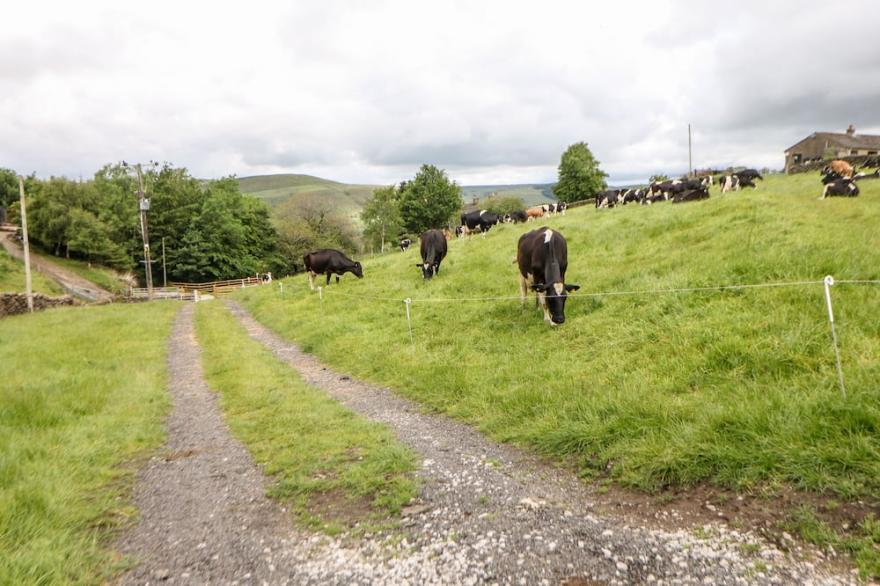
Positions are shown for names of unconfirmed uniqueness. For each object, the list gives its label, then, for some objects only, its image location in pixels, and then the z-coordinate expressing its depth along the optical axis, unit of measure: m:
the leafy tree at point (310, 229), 70.50
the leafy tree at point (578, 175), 62.97
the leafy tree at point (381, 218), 74.31
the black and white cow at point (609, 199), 31.84
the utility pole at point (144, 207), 33.53
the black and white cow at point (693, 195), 23.78
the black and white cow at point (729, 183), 27.48
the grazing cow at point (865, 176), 26.61
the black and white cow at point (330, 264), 23.88
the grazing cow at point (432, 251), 18.08
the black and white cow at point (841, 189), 18.78
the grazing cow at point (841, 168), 29.81
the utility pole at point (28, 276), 25.66
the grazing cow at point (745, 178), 27.75
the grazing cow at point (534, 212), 36.06
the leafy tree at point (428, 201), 60.09
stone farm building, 61.75
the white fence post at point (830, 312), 4.39
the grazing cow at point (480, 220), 34.06
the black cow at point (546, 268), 9.39
